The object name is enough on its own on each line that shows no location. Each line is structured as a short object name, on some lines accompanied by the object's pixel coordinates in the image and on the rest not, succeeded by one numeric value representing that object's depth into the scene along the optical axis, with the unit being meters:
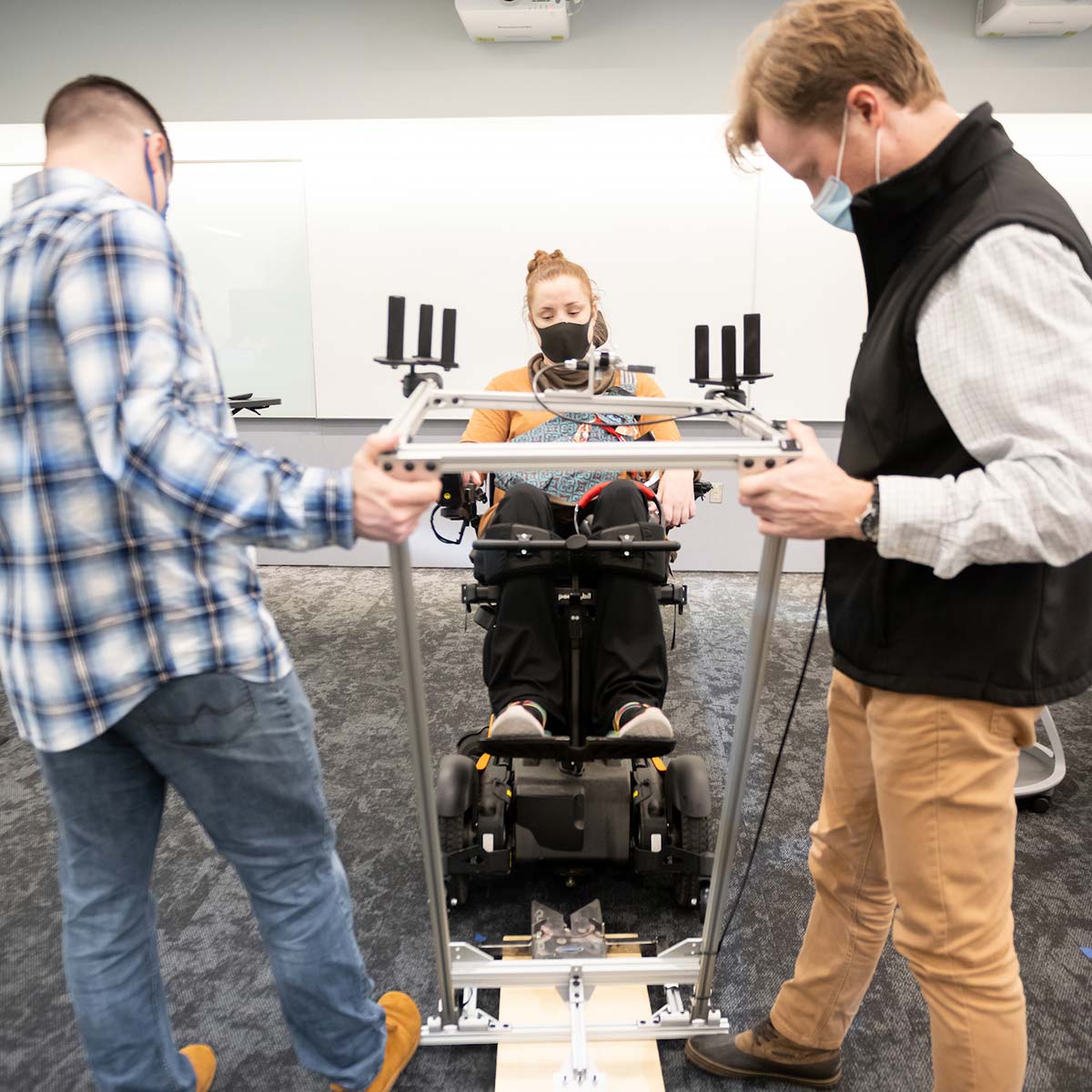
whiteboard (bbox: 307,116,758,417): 3.65
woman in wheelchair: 1.63
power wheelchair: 1.58
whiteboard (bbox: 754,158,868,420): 3.67
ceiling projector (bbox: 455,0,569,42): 3.36
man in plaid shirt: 0.81
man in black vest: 0.77
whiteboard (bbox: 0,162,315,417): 3.77
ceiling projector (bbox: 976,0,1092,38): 3.28
